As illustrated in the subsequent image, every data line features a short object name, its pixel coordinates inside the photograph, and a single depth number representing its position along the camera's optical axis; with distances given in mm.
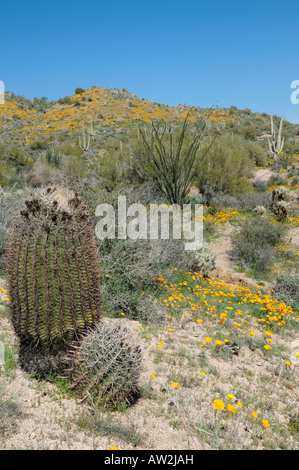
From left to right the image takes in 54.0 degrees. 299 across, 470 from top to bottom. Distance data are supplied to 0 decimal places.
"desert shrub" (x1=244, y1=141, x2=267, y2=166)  20531
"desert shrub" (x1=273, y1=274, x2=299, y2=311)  5704
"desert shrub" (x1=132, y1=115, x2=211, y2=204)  11125
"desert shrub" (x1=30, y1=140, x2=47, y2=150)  24102
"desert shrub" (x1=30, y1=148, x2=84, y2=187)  14992
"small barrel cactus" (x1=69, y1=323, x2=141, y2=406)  2477
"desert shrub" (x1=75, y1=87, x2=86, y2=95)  46312
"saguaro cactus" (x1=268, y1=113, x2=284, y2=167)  19977
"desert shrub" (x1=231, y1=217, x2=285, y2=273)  7934
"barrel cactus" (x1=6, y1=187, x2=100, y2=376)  2465
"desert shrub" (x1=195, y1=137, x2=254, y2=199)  14414
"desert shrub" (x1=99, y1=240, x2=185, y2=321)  4652
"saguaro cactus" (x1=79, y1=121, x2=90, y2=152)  21430
